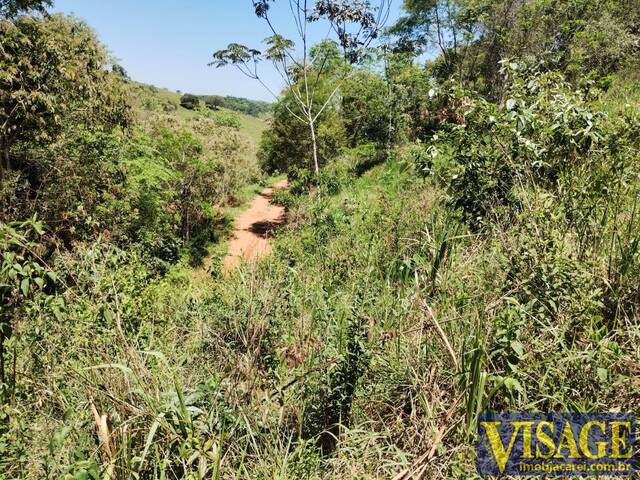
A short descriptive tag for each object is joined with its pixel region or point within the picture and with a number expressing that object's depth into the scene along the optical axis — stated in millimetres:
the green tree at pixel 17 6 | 8344
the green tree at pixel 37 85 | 8203
